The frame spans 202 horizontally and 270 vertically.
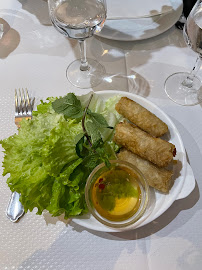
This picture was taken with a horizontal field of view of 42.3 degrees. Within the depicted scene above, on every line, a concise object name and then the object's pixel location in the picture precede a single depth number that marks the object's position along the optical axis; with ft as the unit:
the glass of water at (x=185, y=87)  1.34
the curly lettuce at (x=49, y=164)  0.98
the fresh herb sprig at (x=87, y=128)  1.00
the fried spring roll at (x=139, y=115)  1.15
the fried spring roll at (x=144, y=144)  1.05
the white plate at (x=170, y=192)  0.98
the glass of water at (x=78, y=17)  1.13
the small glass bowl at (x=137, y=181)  0.95
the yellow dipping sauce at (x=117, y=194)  1.01
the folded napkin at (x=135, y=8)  1.41
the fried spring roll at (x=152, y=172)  1.03
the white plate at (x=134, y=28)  1.41
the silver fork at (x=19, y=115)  1.06
